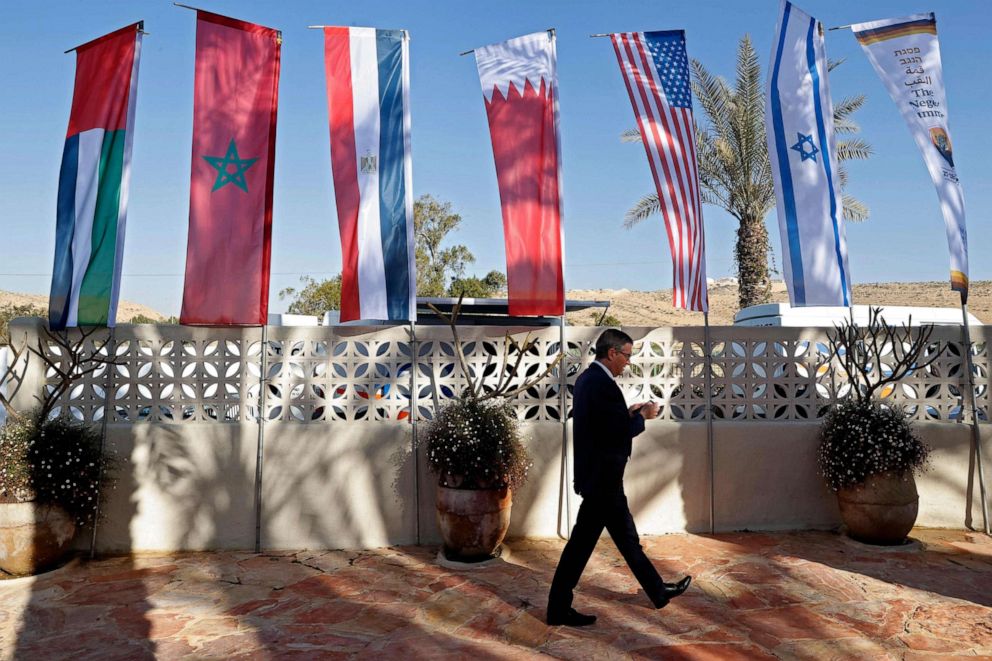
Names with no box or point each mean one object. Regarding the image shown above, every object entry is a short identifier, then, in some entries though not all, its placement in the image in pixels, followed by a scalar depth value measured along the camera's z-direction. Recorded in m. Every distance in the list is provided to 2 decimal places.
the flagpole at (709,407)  7.05
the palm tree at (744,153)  18.06
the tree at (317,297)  37.25
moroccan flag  6.52
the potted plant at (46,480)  5.81
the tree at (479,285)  37.47
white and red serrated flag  6.80
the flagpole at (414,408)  6.73
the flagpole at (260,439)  6.64
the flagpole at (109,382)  6.64
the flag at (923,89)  7.28
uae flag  6.57
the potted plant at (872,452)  6.31
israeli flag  7.01
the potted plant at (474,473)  6.03
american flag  7.07
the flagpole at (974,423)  7.08
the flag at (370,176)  6.62
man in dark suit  4.71
